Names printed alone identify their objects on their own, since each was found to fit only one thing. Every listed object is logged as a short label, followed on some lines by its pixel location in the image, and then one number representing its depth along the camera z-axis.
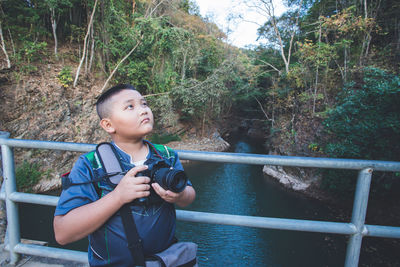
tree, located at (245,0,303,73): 15.95
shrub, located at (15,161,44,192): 7.55
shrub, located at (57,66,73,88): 9.34
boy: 0.72
